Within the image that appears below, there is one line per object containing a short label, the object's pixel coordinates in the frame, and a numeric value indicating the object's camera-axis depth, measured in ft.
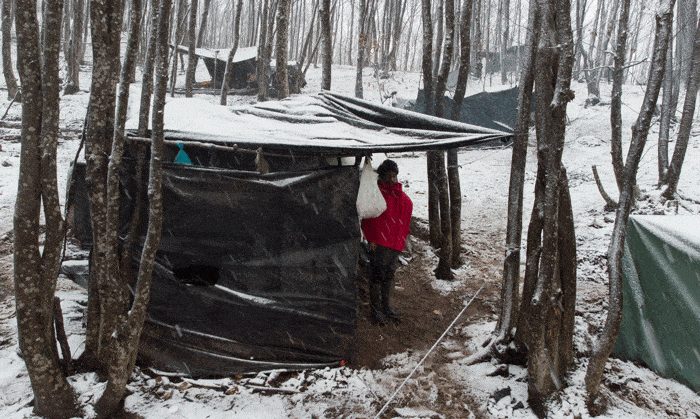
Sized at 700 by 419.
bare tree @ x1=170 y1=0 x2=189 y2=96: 41.91
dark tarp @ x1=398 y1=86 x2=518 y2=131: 48.26
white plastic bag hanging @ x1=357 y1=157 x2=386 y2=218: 12.76
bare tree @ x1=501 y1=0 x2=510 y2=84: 77.93
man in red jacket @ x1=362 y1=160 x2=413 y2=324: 14.57
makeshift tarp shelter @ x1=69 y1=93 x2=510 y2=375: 11.71
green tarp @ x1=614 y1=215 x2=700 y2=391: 10.97
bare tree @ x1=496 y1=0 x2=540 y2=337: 12.66
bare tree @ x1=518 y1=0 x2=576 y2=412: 10.49
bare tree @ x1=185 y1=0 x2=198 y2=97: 45.52
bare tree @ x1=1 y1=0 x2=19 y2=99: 43.01
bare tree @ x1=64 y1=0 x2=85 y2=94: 45.57
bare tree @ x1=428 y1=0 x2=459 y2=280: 19.41
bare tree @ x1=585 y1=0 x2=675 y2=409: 10.38
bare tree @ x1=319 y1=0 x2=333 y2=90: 26.32
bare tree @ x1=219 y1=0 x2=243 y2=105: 43.65
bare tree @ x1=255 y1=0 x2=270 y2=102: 45.06
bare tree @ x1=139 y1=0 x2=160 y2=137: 9.25
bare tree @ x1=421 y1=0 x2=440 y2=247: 20.27
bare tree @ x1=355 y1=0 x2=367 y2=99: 55.05
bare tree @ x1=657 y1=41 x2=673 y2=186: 27.12
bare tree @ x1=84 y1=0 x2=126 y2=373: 9.46
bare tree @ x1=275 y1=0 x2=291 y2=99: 25.17
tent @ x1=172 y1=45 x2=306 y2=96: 56.70
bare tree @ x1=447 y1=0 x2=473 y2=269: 19.97
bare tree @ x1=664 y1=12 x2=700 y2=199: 25.49
